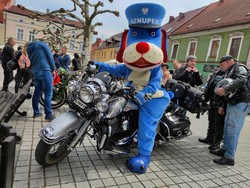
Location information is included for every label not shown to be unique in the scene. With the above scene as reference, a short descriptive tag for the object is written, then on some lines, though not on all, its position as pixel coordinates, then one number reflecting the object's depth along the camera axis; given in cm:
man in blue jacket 442
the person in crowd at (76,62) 904
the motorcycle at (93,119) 238
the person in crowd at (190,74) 476
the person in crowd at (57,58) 843
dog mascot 284
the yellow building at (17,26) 3997
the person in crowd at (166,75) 508
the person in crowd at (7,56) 716
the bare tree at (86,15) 913
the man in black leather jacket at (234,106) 321
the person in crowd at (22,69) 646
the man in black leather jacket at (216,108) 391
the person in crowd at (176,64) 607
